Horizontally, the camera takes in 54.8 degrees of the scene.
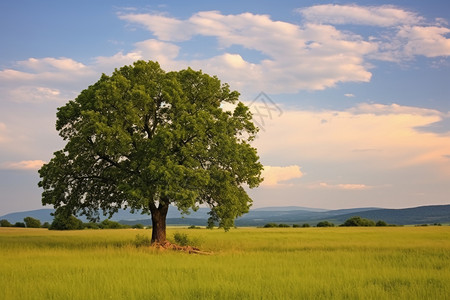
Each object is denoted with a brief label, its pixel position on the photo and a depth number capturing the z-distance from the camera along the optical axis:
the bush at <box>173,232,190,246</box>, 37.31
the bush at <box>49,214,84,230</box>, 79.50
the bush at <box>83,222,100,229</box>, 88.62
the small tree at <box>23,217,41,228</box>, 89.50
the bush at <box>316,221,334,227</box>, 98.00
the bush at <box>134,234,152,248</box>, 36.06
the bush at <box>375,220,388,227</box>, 93.62
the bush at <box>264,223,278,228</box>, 99.38
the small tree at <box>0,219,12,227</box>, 88.11
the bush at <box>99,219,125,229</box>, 93.69
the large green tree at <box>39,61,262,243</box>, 32.06
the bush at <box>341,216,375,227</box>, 96.38
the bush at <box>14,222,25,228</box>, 89.69
